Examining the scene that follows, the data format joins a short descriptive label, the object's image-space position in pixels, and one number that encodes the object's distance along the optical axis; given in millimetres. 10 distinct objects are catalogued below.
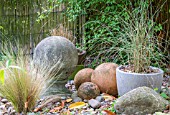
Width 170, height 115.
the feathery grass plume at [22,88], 2705
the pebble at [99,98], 3134
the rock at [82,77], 3600
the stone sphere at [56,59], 3271
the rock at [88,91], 3219
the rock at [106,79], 3381
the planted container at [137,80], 2957
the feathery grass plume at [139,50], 3115
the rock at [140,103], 2465
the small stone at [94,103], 2947
